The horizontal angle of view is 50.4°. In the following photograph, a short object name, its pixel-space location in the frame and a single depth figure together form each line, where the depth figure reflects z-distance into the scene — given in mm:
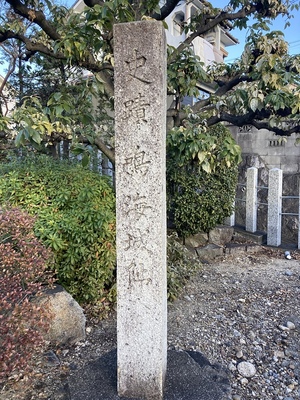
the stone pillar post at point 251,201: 5973
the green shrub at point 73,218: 2918
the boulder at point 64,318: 2598
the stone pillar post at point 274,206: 5559
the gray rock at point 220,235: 5562
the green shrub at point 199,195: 4984
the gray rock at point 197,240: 5395
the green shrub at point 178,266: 3583
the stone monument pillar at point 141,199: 1799
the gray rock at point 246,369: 2346
